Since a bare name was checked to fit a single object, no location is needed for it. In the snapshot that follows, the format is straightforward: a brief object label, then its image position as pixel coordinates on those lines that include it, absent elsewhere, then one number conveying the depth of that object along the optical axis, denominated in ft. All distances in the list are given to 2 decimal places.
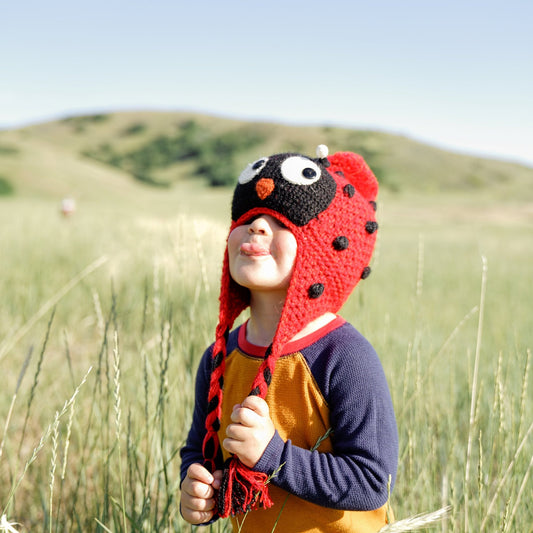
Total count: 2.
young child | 3.59
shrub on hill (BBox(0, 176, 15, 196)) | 109.50
